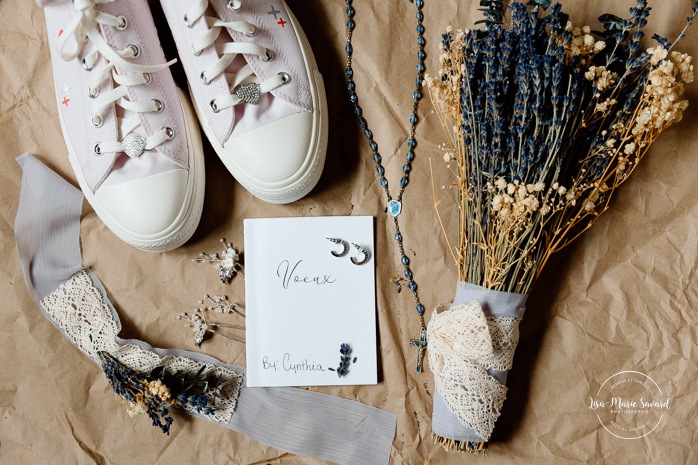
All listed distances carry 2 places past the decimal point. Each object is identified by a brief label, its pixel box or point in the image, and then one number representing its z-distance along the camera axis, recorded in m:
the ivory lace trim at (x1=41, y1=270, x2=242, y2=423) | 0.94
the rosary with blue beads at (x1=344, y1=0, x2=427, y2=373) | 0.94
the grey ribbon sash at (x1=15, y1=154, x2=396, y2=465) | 0.94
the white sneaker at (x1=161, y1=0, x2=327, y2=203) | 0.86
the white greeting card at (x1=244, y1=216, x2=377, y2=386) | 0.94
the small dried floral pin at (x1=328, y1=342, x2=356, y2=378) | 0.94
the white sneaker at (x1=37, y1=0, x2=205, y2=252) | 0.86
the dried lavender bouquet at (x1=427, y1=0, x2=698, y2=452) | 0.75
